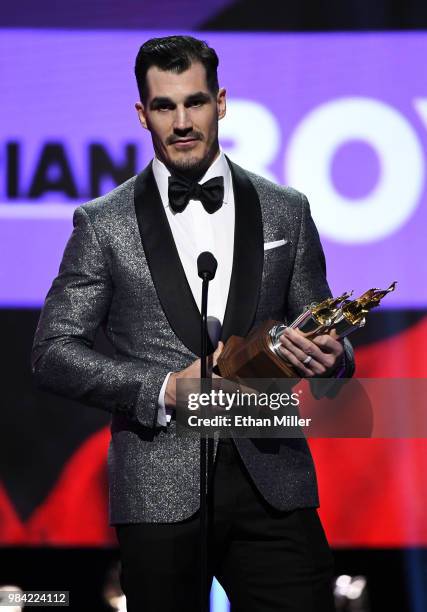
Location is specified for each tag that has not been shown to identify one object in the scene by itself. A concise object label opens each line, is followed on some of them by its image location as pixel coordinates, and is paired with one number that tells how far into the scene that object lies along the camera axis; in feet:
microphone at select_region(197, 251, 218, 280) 20.36
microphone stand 20.17
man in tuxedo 20.82
